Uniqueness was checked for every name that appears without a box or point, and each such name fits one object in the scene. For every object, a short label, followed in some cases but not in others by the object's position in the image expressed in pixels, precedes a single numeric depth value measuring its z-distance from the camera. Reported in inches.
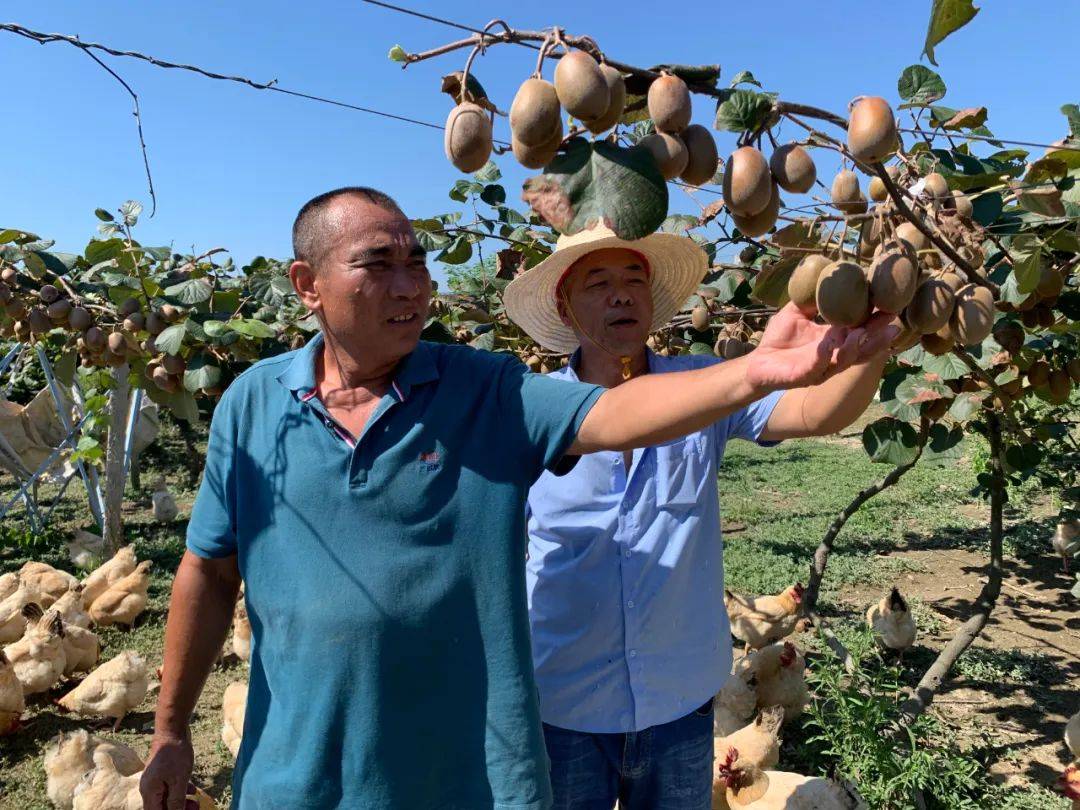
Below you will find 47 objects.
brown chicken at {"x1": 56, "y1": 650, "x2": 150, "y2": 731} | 152.4
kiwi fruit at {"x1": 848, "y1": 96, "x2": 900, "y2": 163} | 34.4
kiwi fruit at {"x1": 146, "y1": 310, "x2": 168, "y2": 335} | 113.1
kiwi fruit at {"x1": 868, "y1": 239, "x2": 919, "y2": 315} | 33.6
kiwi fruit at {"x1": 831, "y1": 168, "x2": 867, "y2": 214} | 44.4
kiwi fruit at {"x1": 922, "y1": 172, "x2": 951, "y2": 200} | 45.1
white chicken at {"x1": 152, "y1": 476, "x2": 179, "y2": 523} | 305.9
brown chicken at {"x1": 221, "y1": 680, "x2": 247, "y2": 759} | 135.0
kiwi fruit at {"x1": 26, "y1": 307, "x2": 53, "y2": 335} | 125.4
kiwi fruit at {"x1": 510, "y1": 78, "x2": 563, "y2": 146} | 32.7
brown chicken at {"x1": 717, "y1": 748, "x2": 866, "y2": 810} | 101.7
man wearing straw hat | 66.2
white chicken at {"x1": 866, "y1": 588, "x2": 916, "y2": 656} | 165.0
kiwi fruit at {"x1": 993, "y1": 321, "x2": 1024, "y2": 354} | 69.2
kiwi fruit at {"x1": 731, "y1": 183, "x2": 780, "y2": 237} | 38.0
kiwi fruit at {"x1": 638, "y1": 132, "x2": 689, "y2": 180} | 34.0
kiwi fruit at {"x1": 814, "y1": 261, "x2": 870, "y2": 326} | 34.8
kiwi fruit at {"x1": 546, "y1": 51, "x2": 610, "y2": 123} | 30.9
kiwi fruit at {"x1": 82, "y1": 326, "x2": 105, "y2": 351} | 118.1
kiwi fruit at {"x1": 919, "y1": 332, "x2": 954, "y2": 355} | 41.6
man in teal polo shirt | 52.2
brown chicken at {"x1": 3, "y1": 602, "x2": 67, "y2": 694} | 160.7
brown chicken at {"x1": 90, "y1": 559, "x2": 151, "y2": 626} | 201.3
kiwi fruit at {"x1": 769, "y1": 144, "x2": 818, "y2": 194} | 37.2
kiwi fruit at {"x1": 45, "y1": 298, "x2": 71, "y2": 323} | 120.7
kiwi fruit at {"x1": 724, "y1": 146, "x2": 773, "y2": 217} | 35.9
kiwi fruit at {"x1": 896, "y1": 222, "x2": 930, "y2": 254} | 40.3
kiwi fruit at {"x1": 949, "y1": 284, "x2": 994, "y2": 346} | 38.8
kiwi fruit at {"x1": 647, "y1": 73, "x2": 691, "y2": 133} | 33.2
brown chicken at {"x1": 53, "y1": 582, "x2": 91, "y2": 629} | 180.5
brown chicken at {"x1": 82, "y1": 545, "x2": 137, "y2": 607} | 206.7
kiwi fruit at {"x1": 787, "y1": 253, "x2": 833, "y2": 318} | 38.2
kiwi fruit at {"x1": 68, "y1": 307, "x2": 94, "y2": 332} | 118.3
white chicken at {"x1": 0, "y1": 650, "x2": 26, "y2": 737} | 147.9
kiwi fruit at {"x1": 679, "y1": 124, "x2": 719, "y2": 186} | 36.1
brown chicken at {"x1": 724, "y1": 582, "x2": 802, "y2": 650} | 165.9
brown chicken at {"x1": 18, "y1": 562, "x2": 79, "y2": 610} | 195.8
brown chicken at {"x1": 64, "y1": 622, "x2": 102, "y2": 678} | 173.8
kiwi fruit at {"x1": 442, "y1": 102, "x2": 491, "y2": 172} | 35.4
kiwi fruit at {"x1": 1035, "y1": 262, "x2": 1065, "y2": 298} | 57.4
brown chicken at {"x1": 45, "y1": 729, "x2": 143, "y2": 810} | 122.1
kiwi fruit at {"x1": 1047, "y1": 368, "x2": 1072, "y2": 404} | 87.4
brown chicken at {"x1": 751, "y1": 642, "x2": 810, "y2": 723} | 145.6
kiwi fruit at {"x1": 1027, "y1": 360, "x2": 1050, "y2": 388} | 88.6
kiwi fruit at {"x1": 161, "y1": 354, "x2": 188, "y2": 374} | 112.7
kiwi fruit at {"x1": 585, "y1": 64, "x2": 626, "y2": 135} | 32.2
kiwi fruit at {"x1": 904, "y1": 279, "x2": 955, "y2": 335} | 36.8
